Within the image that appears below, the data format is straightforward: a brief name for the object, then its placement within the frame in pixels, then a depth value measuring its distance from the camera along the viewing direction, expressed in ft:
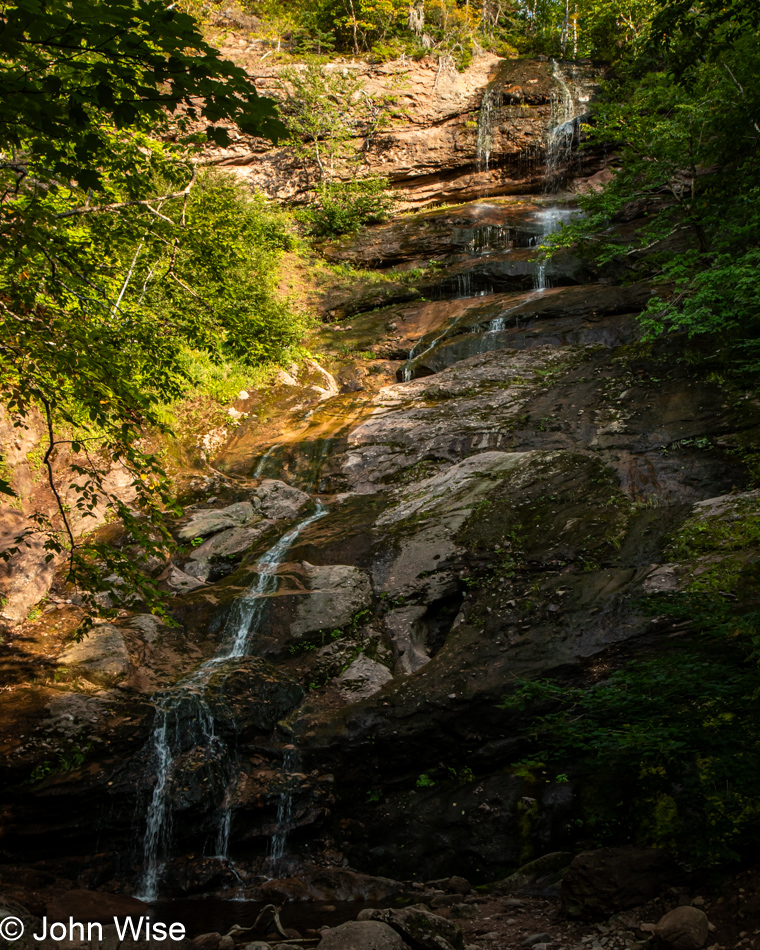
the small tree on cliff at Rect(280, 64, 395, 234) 75.66
